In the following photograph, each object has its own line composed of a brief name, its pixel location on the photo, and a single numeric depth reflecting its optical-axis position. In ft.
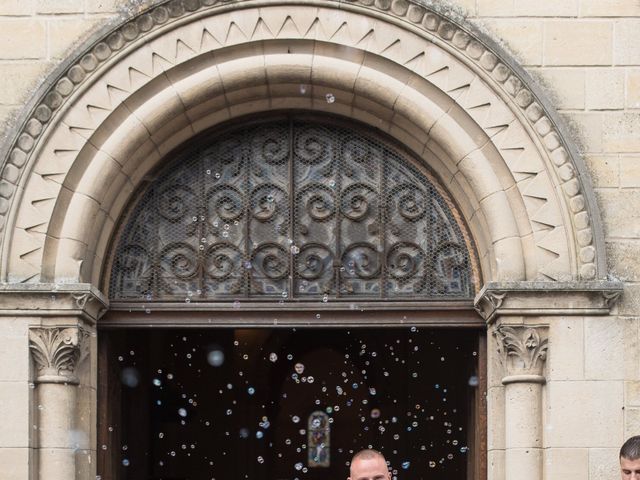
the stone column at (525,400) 28.73
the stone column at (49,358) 28.78
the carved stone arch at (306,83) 29.01
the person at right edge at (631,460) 19.07
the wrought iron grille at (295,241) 31.07
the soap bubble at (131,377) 38.34
